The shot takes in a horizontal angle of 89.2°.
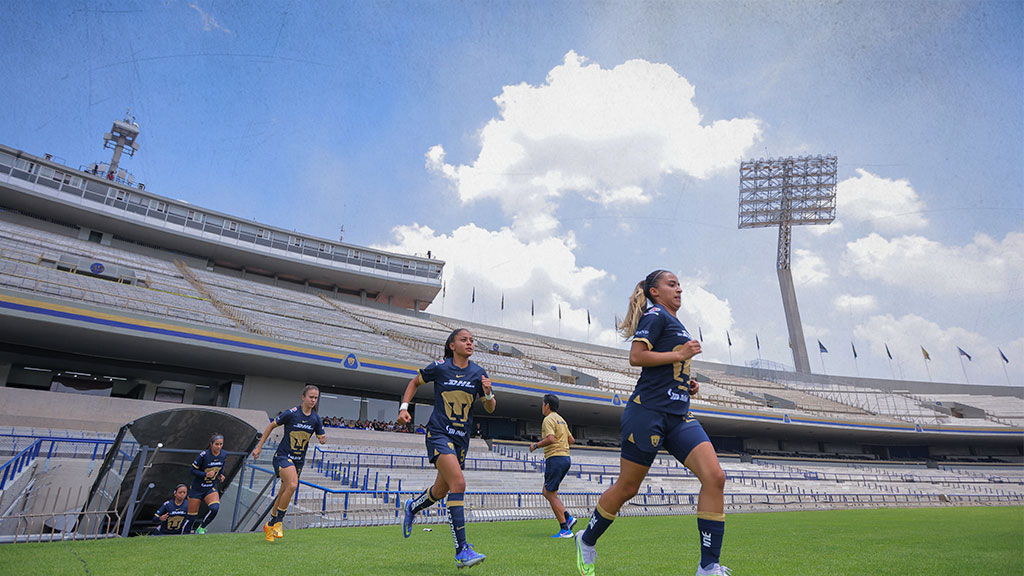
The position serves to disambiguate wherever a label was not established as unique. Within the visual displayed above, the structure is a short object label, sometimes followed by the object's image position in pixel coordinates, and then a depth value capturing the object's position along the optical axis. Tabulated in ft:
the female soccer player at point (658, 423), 11.70
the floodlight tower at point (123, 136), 162.50
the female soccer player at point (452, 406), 15.81
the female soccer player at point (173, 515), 27.61
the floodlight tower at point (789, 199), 172.65
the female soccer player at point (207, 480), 28.30
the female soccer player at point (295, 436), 23.72
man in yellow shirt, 23.86
